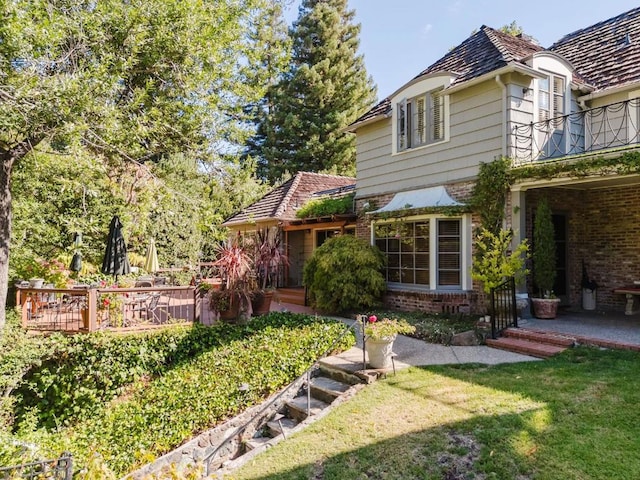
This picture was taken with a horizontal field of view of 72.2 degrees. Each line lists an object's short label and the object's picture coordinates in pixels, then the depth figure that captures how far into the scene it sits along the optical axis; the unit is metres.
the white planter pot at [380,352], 7.15
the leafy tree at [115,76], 6.60
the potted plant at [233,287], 10.74
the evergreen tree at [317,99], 30.53
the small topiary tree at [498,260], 8.89
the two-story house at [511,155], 9.66
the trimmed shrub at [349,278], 11.49
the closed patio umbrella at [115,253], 10.63
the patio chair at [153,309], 10.15
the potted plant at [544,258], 9.63
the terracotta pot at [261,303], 11.47
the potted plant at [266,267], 11.58
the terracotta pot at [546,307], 9.63
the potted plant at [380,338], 7.09
